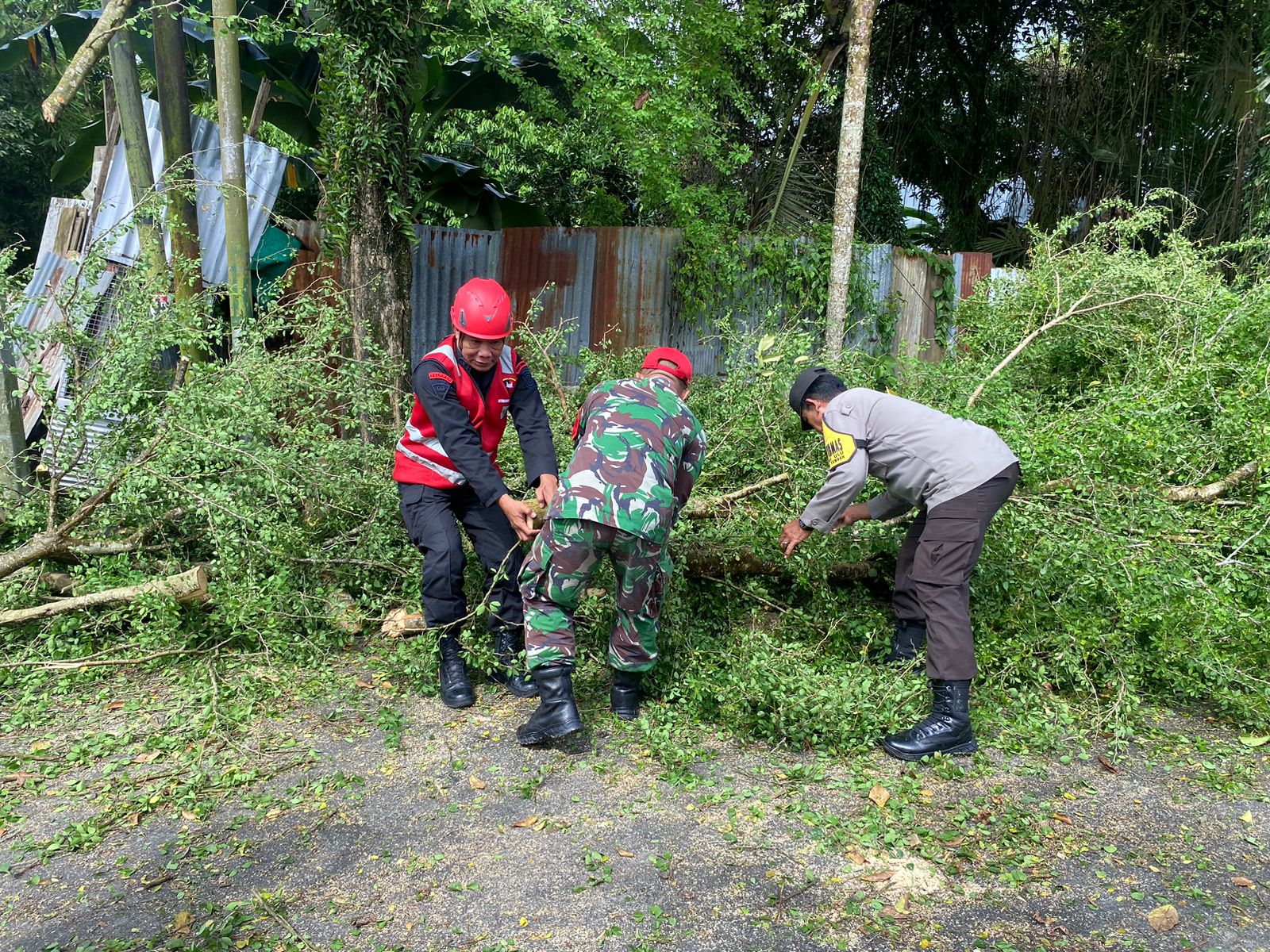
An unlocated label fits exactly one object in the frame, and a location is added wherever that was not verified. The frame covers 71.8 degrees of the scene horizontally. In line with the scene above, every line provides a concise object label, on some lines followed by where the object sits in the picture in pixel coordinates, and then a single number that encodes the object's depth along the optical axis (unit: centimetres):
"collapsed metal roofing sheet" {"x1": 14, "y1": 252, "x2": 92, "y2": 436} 455
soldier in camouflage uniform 370
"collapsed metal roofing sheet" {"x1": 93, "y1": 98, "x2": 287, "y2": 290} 756
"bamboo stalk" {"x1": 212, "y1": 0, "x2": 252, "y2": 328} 588
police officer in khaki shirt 382
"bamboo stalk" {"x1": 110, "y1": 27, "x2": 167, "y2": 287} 617
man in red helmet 408
